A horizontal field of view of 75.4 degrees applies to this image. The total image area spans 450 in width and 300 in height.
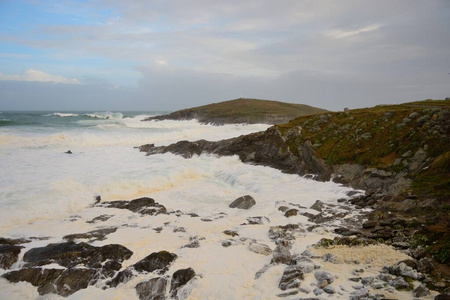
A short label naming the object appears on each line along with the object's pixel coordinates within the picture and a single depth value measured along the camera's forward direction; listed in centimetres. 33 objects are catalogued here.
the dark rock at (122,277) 878
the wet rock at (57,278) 858
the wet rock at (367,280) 806
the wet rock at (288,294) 786
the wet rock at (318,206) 1497
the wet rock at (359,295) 744
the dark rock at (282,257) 956
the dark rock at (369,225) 1204
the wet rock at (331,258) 940
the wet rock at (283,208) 1504
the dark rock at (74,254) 968
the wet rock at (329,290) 776
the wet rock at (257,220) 1349
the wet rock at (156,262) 940
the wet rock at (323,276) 825
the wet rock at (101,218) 1371
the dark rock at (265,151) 2259
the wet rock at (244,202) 1577
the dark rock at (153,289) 823
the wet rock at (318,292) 777
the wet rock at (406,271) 811
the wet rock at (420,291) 738
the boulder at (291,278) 816
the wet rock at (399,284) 772
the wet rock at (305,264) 887
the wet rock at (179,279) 841
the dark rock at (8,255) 957
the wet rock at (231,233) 1206
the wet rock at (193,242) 1100
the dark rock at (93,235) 1159
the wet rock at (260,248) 1040
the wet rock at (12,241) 1107
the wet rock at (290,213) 1429
